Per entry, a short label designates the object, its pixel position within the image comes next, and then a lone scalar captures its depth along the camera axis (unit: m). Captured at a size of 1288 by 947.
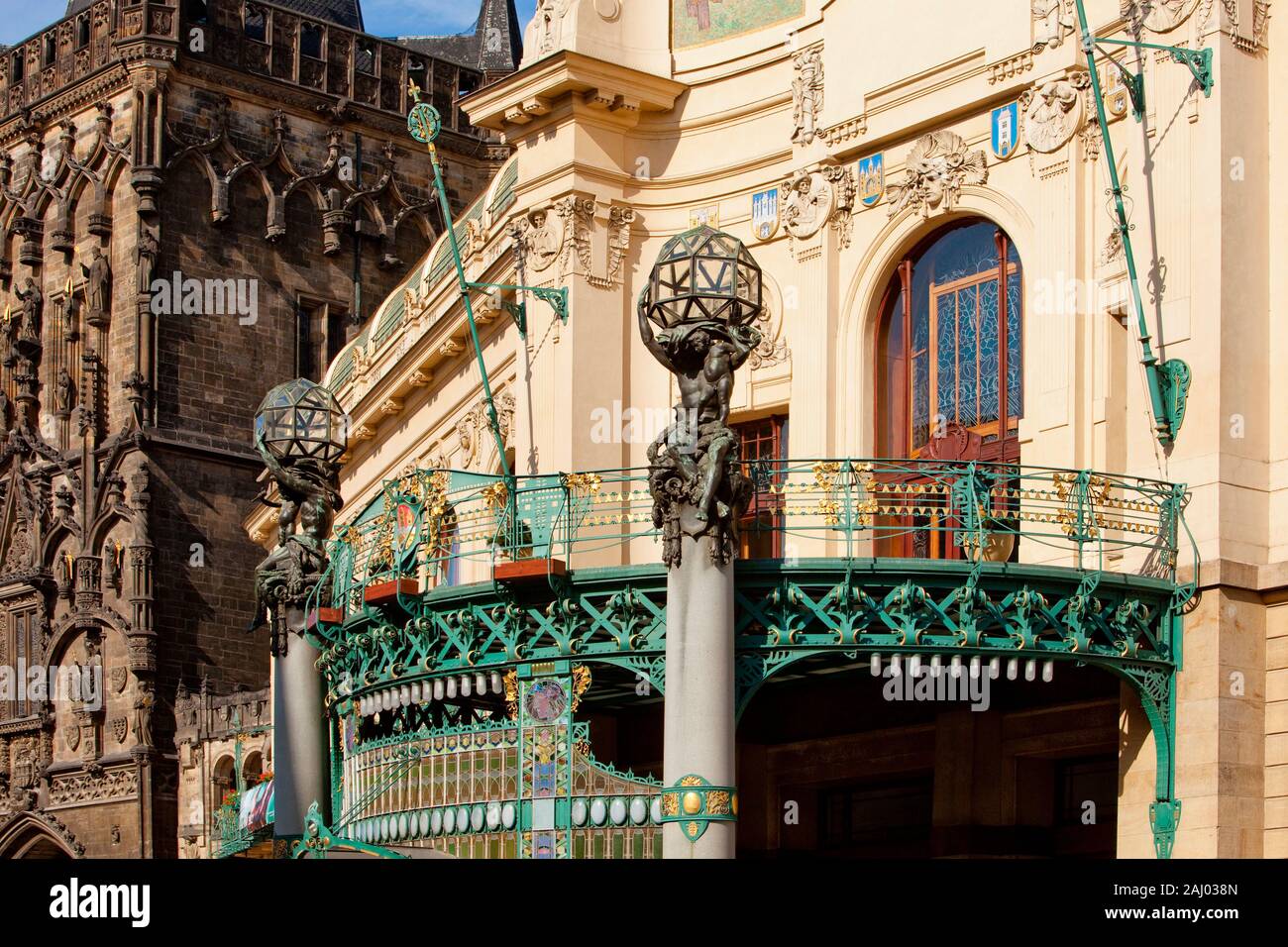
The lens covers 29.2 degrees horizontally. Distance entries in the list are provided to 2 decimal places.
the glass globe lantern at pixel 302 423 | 28.45
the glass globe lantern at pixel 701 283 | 23.27
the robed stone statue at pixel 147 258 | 54.91
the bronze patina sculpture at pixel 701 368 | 22.81
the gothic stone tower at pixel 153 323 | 54.84
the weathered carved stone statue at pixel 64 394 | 56.72
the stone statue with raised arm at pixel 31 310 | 58.25
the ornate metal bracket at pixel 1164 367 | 24.44
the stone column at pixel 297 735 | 27.88
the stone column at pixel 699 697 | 22.52
